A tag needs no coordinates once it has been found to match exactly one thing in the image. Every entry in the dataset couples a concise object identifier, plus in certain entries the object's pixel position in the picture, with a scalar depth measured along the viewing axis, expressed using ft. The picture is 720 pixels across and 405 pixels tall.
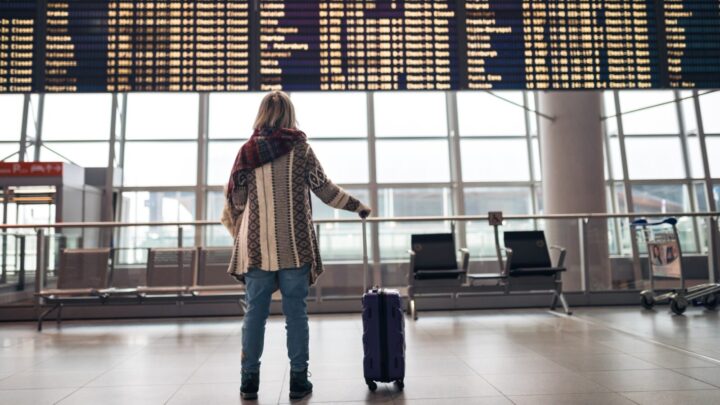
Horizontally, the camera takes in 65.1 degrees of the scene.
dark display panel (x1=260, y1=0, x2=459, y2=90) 16.42
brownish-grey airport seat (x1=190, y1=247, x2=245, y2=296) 20.70
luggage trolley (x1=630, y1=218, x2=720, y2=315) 20.30
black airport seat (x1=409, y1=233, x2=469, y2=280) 21.61
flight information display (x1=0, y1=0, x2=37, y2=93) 15.99
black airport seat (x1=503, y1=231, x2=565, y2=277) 21.90
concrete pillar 28.19
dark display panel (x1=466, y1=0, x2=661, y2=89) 17.03
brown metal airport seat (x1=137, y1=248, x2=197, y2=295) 21.08
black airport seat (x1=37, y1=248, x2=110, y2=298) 20.29
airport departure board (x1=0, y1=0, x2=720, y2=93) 16.19
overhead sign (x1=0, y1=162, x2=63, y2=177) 33.47
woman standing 9.48
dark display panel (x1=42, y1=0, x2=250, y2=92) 16.10
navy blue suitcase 9.97
